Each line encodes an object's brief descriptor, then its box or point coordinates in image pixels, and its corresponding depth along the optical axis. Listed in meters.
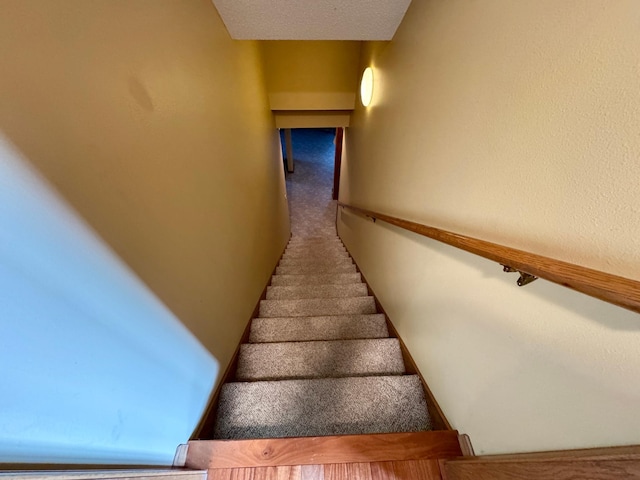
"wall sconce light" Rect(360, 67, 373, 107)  2.33
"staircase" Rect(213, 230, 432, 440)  1.22
